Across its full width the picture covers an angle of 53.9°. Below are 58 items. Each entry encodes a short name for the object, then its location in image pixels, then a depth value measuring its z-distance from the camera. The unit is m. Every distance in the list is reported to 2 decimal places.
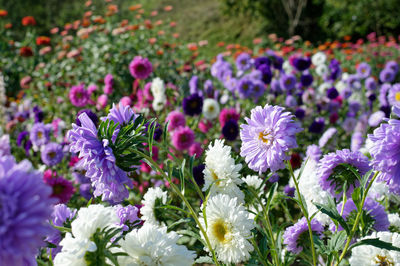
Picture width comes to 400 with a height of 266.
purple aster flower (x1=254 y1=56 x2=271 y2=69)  3.10
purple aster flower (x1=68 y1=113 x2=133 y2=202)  0.79
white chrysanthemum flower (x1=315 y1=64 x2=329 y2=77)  3.75
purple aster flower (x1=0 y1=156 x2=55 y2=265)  0.47
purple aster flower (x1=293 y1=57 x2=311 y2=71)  3.16
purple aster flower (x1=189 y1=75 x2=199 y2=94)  3.14
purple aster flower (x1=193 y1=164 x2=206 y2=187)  1.45
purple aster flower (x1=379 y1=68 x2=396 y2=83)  3.50
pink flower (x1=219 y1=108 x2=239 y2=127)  2.38
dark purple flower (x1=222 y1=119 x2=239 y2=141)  2.06
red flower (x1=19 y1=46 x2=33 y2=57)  4.19
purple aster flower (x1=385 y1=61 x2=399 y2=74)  3.70
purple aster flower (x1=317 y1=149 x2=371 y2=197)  0.98
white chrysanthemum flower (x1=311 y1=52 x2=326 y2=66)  3.86
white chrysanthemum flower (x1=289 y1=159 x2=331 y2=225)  1.23
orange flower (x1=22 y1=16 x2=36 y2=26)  4.90
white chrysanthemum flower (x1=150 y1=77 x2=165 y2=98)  2.61
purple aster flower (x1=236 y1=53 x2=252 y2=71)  3.38
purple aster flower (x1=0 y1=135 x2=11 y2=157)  2.23
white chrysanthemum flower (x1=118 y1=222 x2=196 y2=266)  0.71
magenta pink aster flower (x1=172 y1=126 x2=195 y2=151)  2.16
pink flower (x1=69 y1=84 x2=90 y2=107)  2.71
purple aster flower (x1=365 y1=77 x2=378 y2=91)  3.53
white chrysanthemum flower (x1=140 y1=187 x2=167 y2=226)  1.09
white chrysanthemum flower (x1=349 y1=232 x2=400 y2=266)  1.04
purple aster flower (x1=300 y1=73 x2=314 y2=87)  3.19
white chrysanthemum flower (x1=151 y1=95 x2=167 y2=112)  2.61
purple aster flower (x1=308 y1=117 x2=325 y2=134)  2.65
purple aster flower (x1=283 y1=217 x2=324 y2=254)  1.11
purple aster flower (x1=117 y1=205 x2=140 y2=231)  0.93
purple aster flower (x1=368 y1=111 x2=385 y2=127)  2.53
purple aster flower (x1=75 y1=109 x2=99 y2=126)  1.36
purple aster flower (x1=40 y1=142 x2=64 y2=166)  2.27
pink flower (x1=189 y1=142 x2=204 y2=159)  2.12
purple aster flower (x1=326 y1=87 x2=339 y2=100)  3.06
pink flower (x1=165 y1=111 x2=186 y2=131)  2.31
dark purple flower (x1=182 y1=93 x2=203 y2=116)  2.42
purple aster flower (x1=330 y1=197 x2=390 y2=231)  1.12
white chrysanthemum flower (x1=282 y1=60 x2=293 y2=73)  3.90
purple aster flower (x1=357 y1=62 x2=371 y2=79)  3.81
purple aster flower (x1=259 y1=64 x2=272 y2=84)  2.94
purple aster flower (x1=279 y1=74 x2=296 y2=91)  3.12
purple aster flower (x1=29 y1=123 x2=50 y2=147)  2.44
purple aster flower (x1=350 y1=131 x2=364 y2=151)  2.29
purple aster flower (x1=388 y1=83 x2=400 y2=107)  2.47
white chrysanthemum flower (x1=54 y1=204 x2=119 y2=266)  0.66
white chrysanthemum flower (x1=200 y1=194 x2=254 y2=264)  0.92
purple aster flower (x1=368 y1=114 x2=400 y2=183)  0.74
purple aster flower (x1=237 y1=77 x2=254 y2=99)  2.86
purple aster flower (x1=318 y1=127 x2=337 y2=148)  2.22
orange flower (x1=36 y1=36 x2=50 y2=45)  4.50
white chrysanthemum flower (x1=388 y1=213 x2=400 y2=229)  1.30
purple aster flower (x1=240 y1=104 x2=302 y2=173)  0.88
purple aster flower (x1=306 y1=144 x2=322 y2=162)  1.65
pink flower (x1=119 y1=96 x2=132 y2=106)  2.54
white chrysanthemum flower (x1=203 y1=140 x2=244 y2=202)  1.02
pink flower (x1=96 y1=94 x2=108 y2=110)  2.75
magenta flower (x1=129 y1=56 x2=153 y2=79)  2.73
